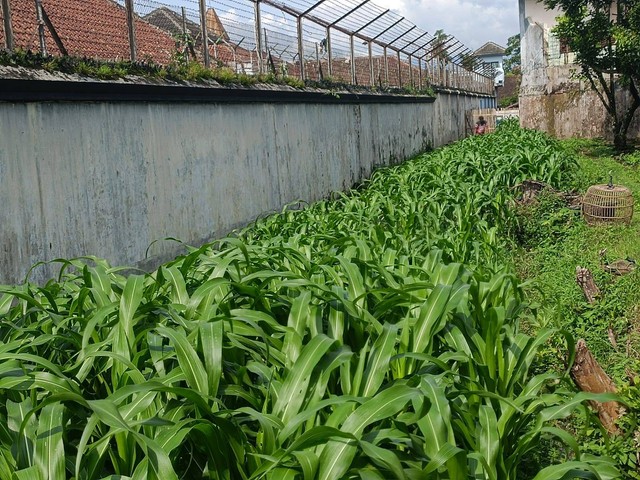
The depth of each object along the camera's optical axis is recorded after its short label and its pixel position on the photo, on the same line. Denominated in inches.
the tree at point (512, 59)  2892.7
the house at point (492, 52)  2613.2
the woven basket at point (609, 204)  324.8
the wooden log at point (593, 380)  138.6
